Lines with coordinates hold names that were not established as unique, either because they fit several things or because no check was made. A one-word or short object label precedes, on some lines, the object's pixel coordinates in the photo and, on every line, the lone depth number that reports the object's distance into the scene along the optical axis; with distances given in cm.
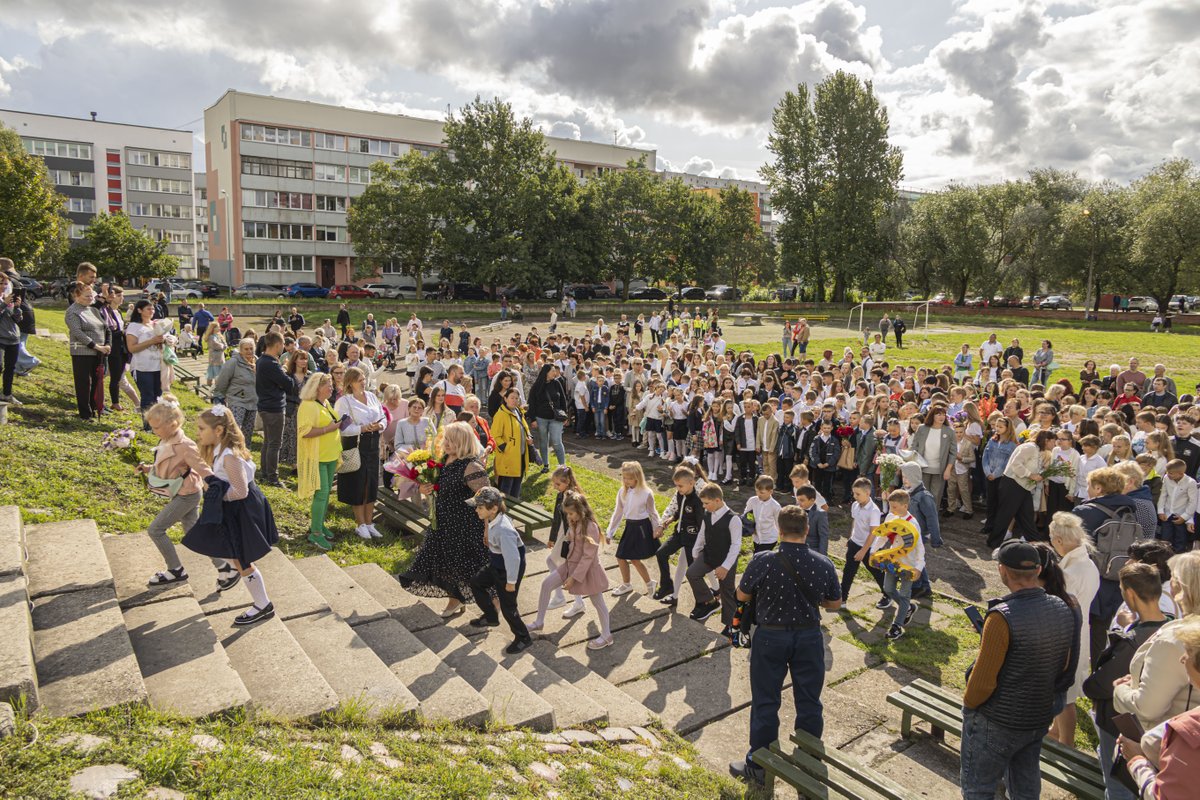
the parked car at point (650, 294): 5712
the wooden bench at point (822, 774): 399
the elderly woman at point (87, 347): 907
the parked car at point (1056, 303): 5077
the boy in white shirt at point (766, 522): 726
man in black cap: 359
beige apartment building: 5816
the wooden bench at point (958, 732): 412
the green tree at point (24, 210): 2964
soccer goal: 4106
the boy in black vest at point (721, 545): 652
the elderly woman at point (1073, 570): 469
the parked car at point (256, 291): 5041
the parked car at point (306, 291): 5041
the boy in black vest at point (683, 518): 672
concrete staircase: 384
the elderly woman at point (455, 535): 595
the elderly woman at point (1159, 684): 311
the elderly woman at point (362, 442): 762
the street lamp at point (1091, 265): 4346
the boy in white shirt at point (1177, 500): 763
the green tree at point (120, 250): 4981
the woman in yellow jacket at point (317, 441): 719
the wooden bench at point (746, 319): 4176
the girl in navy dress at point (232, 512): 514
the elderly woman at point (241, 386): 923
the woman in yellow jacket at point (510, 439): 941
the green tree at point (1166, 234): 3866
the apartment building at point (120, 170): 7144
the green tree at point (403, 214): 4588
